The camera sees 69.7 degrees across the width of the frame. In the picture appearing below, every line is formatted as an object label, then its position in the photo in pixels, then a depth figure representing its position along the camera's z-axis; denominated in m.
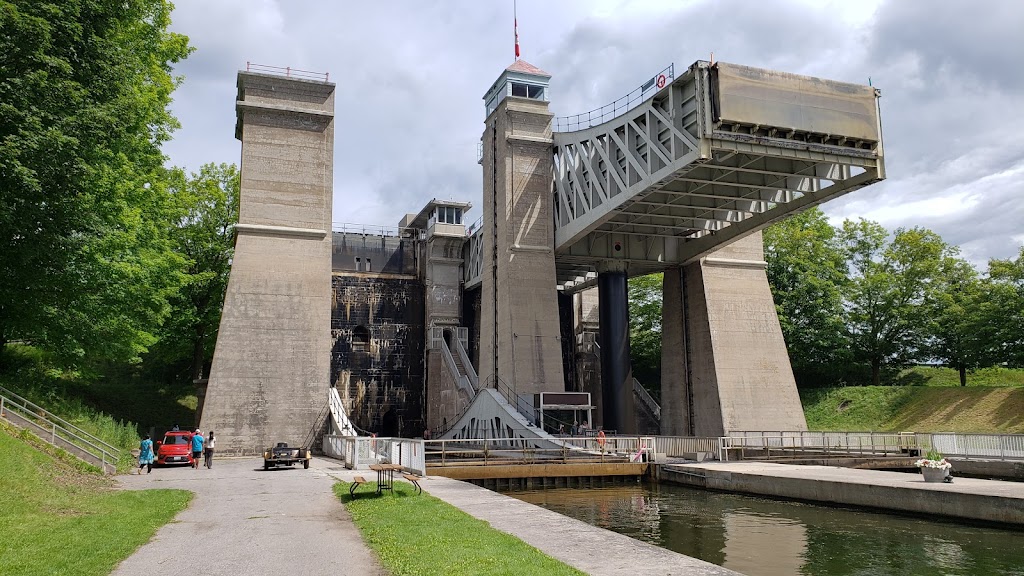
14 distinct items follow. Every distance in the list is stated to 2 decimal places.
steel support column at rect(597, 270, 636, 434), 36.41
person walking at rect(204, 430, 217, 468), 26.63
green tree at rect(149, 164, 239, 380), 41.59
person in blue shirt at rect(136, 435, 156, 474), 22.92
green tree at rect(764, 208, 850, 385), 48.34
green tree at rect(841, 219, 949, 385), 48.19
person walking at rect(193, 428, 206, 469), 26.00
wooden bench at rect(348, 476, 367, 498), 15.69
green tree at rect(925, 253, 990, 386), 42.88
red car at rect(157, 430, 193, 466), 27.12
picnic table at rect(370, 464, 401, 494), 15.61
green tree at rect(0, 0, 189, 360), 18.61
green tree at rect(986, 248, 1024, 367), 41.09
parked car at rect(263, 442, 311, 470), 25.52
